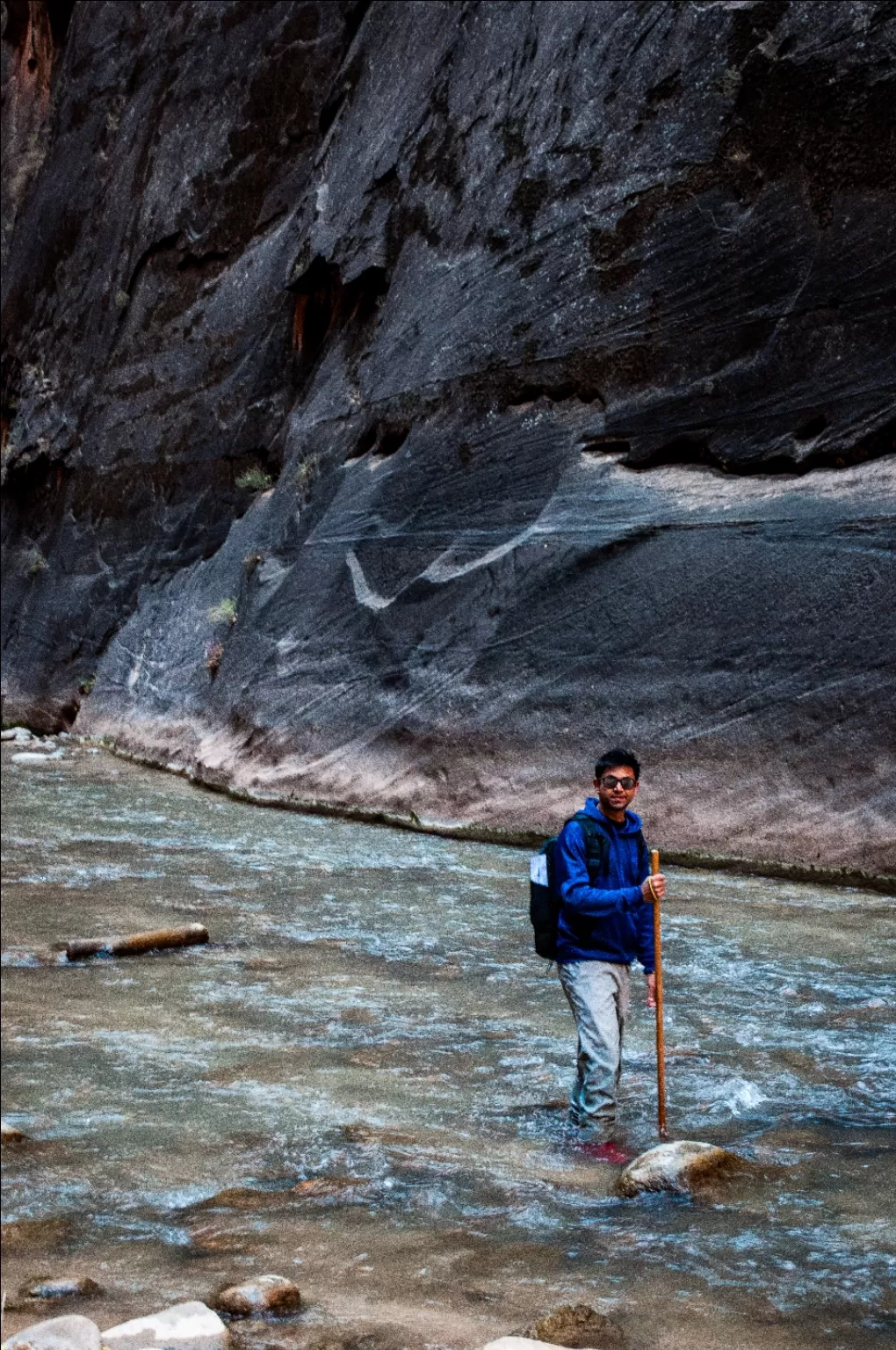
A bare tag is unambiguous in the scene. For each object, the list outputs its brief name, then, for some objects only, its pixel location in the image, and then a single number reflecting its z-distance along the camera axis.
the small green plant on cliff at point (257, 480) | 18.56
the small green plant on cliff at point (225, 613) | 16.88
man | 5.03
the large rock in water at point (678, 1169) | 4.42
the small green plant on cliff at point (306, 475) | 15.96
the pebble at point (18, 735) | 20.09
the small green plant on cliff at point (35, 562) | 24.56
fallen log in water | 6.80
